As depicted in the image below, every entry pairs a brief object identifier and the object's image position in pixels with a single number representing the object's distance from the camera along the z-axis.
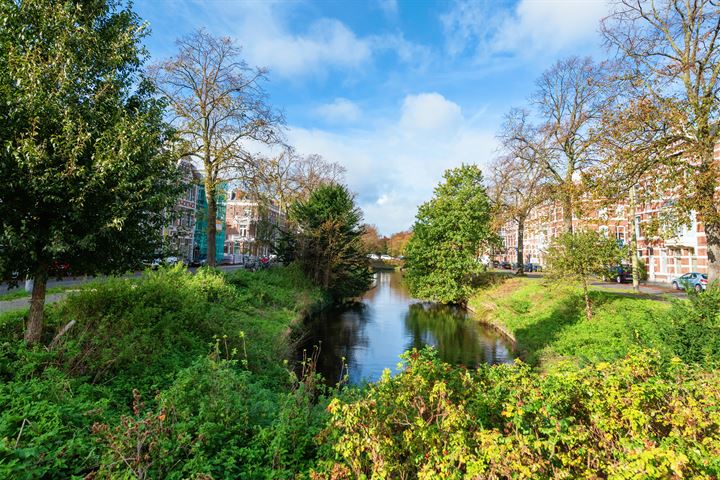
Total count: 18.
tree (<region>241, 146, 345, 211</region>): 21.98
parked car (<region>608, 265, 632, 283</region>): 36.14
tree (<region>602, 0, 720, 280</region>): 13.08
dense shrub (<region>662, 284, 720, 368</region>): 9.17
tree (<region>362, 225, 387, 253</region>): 93.95
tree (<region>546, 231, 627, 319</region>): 17.27
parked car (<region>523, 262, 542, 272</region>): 59.22
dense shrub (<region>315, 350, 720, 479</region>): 3.21
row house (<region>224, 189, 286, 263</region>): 59.60
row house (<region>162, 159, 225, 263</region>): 54.47
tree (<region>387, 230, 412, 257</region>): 115.81
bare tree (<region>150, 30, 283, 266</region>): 21.27
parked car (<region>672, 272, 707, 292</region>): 28.97
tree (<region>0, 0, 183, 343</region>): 6.58
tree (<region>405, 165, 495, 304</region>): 30.94
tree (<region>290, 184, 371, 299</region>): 29.83
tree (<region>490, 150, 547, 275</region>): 30.66
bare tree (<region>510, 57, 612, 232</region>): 26.97
